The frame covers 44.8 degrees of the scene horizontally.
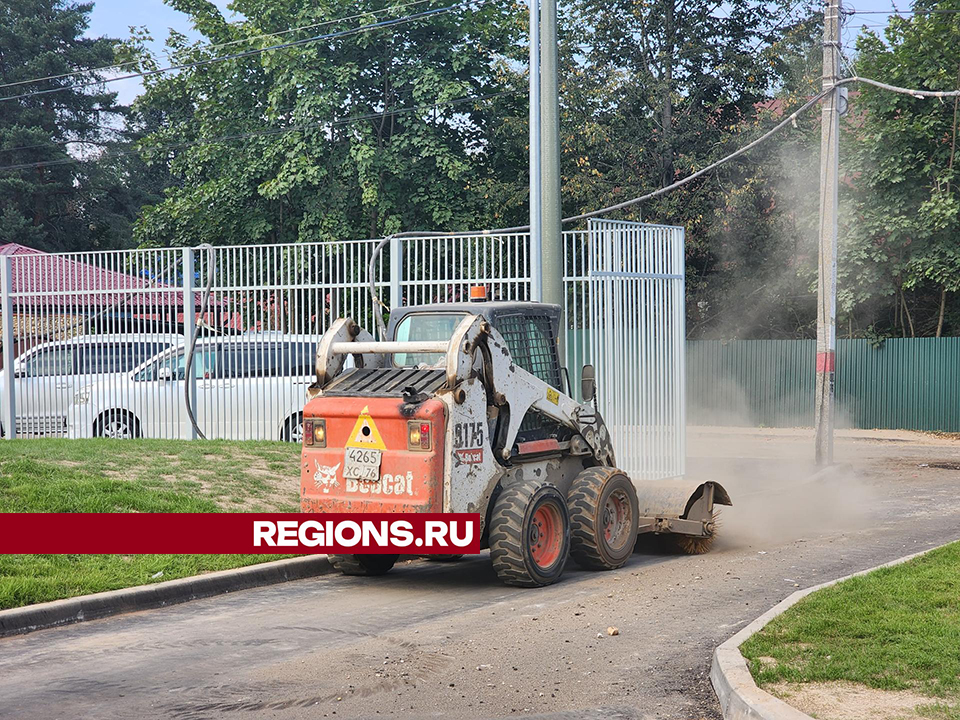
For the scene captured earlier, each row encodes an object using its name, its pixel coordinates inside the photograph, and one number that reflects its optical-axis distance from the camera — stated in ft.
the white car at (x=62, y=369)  58.57
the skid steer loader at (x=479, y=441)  29.76
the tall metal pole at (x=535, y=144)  43.52
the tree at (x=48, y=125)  155.53
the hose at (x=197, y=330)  55.93
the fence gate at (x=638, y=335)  45.65
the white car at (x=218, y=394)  55.83
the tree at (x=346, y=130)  100.27
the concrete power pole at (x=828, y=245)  62.95
